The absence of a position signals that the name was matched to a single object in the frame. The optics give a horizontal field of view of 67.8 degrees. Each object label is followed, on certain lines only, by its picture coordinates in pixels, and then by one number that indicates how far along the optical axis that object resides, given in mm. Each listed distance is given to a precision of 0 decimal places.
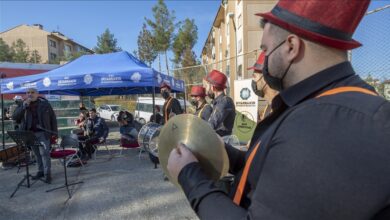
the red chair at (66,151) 5621
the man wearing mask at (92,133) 8713
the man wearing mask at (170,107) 7015
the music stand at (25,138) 5547
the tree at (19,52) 51594
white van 21453
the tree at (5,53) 49469
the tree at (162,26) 29078
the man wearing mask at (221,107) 4746
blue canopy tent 7461
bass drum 5870
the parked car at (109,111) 23734
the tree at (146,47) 31980
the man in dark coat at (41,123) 6188
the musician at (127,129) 9258
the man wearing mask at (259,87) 3289
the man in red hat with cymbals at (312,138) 749
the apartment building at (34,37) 61344
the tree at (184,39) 31791
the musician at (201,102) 5516
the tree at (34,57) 54319
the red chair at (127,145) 9086
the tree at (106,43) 50438
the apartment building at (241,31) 16203
